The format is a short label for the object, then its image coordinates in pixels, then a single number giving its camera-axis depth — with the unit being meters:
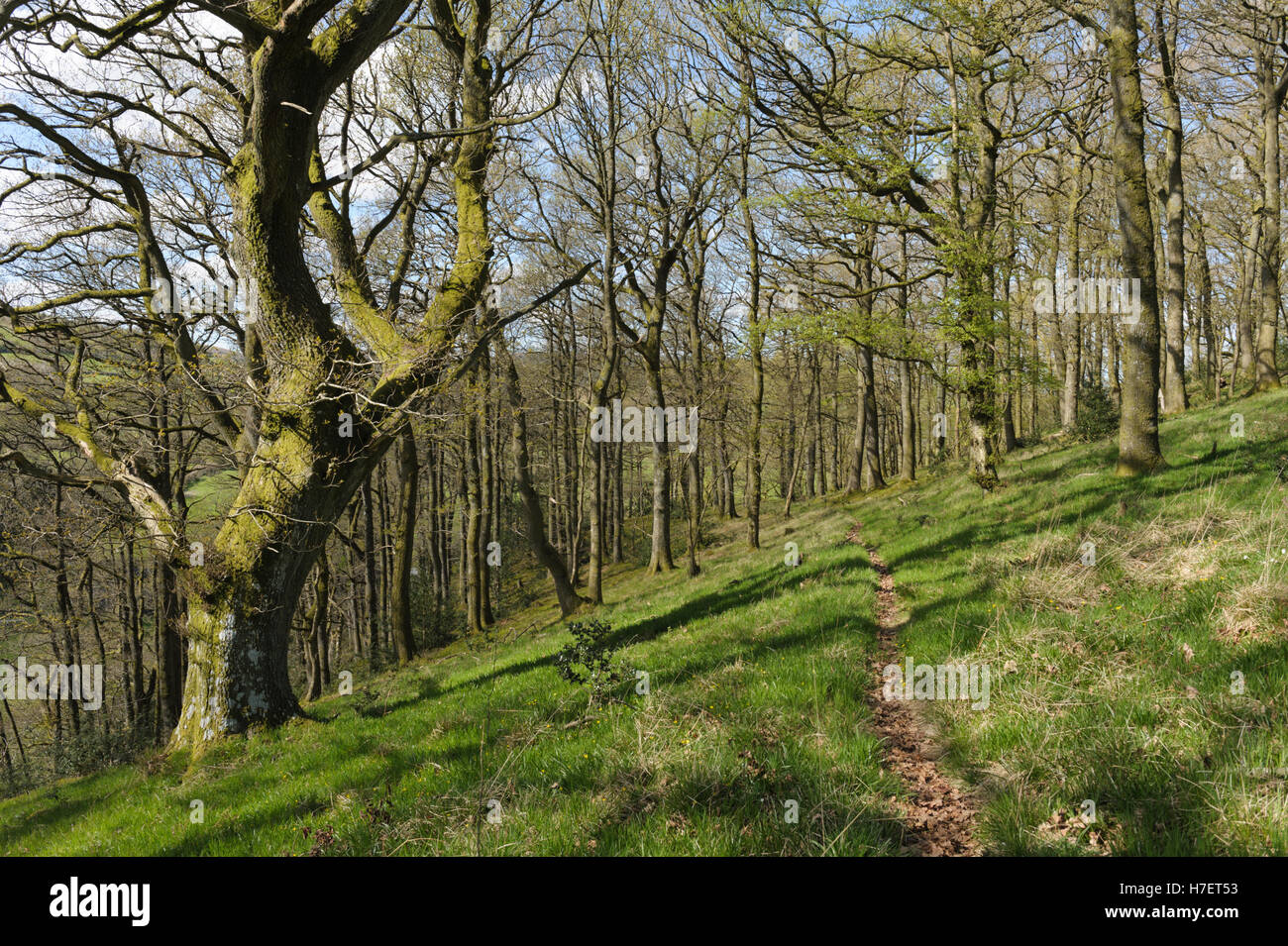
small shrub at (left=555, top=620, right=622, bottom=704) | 6.08
